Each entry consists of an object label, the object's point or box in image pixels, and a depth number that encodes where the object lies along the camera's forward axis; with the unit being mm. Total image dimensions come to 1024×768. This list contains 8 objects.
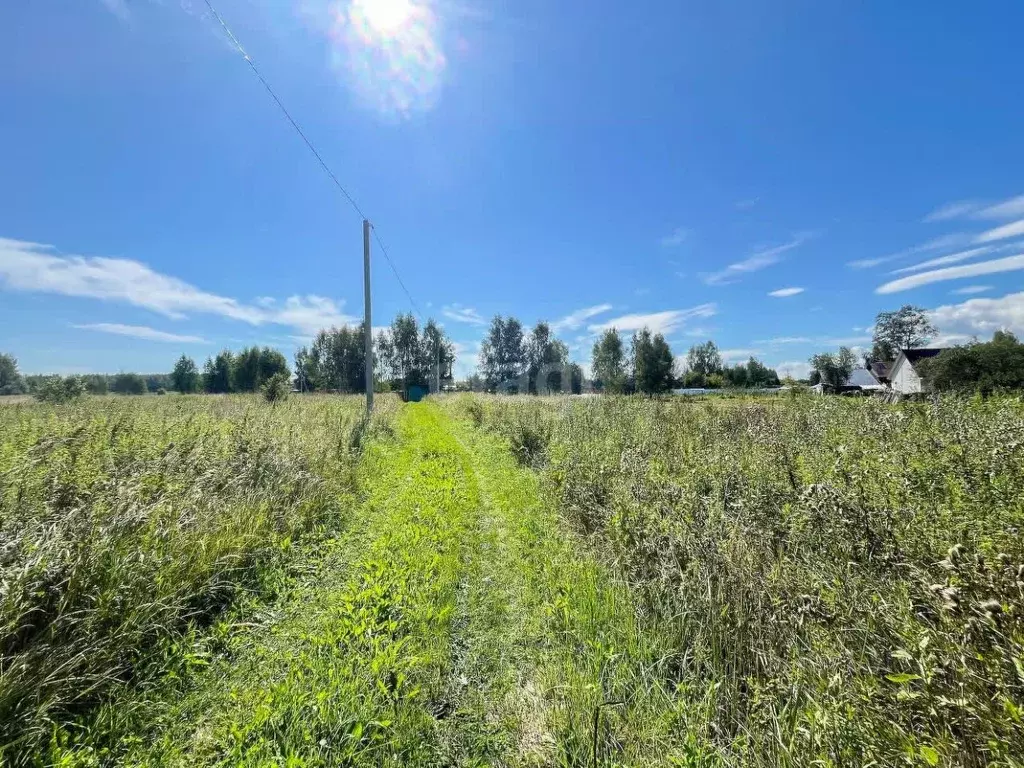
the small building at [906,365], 44984
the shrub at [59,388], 18277
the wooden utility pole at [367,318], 15594
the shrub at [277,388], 20941
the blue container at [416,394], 48094
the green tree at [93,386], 21406
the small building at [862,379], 58888
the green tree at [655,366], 53156
